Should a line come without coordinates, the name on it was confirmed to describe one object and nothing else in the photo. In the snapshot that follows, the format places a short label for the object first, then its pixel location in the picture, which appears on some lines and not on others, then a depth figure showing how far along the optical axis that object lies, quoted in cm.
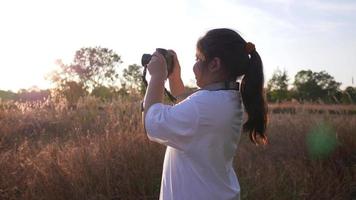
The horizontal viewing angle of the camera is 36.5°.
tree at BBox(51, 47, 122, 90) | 4350
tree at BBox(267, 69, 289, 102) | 4191
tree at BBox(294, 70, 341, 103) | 4791
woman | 215
